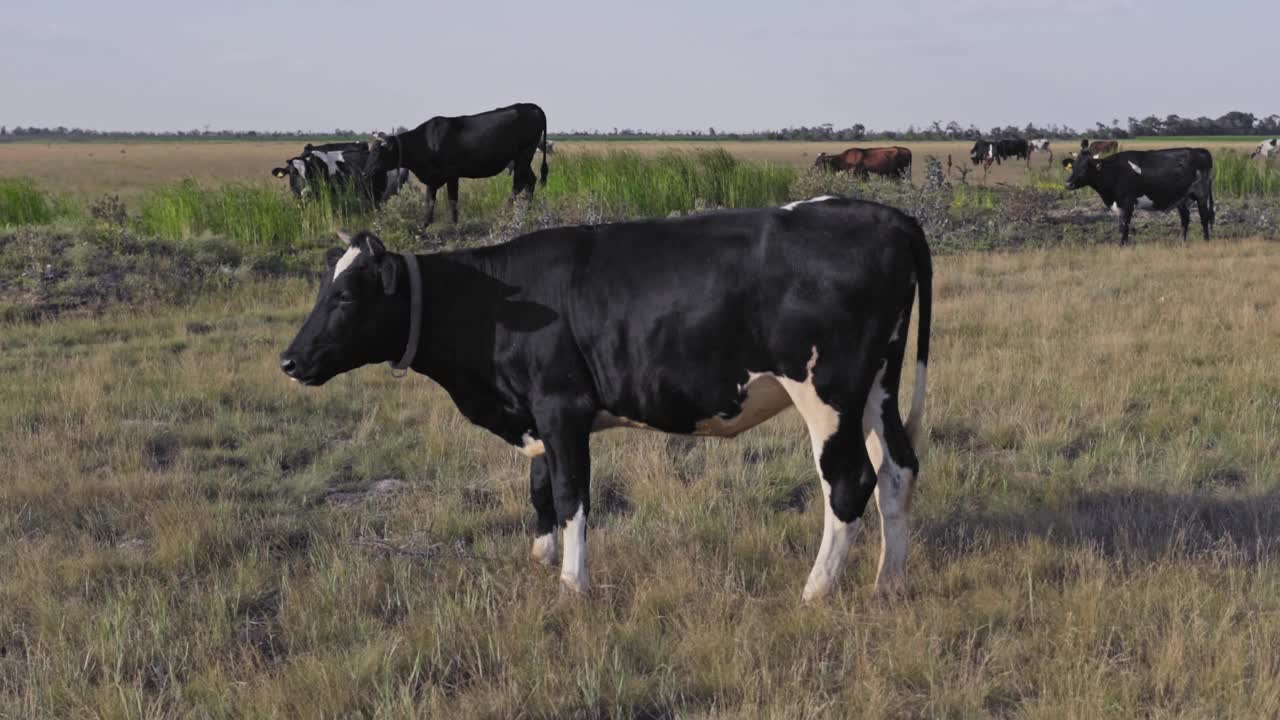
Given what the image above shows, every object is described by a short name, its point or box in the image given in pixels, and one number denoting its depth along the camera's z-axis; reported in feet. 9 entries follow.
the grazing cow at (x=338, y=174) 62.13
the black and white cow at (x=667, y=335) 15.05
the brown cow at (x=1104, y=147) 148.21
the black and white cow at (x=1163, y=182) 59.88
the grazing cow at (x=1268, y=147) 151.43
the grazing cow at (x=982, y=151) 153.89
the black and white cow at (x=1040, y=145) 181.57
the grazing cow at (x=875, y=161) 106.22
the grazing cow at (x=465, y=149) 61.16
